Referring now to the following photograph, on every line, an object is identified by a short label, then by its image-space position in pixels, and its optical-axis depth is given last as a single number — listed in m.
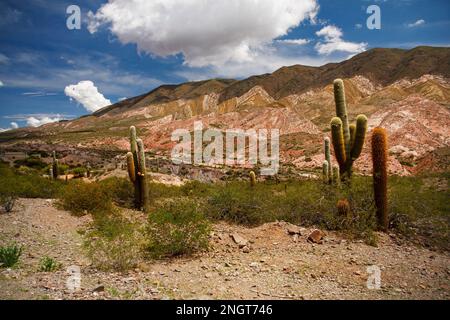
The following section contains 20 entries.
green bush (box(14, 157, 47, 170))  41.11
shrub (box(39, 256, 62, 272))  7.17
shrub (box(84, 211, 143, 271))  7.24
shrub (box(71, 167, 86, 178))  34.84
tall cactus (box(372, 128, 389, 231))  9.75
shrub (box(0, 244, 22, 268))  7.25
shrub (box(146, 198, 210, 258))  8.46
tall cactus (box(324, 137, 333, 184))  17.61
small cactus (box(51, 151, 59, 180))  25.90
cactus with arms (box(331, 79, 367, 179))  11.20
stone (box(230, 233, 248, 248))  8.88
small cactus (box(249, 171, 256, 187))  21.50
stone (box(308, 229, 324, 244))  8.90
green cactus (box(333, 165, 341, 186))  19.38
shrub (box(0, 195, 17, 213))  12.16
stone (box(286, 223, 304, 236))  9.51
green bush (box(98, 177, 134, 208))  15.84
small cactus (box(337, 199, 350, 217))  10.02
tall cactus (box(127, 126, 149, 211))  14.88
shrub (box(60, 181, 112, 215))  13.45
